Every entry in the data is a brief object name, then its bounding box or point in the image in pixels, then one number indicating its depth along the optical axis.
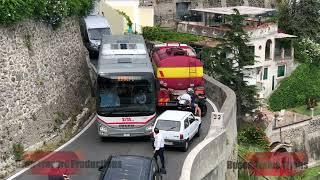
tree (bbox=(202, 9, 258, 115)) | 35.81
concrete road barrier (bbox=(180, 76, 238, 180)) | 19.09
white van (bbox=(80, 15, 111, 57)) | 39.34
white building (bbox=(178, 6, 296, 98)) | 49.72
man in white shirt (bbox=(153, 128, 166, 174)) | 19.81
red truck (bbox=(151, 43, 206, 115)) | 27.05
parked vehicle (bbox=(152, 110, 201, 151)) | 22.12
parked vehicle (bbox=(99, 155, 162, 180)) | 16.41
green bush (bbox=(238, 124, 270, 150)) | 33.93
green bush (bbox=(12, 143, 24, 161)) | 20.84
